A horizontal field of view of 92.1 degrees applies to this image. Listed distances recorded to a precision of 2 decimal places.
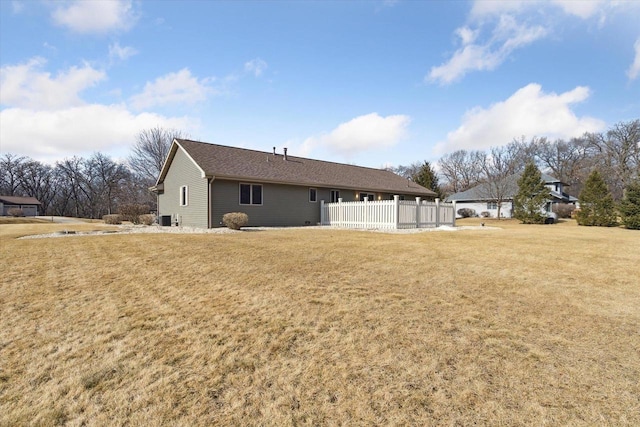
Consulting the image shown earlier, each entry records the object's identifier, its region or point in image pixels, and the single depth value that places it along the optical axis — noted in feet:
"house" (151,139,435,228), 50.98
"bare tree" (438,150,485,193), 181.74
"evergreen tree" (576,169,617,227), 73.15
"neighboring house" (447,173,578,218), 119.94
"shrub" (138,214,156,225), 61.11
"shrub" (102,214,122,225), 67.97
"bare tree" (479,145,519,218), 117.19
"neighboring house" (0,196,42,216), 129.63
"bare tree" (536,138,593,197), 156.76
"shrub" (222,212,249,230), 44.78
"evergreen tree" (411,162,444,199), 106.22
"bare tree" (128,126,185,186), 122.01
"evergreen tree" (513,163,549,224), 86.43
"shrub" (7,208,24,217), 110.20
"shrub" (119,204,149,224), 65.92
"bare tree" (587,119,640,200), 132.98
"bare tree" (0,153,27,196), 148.97
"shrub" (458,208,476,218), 124.98
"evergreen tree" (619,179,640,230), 64.23
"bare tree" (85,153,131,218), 139.95
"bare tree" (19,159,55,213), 151.33
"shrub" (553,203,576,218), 102.12
